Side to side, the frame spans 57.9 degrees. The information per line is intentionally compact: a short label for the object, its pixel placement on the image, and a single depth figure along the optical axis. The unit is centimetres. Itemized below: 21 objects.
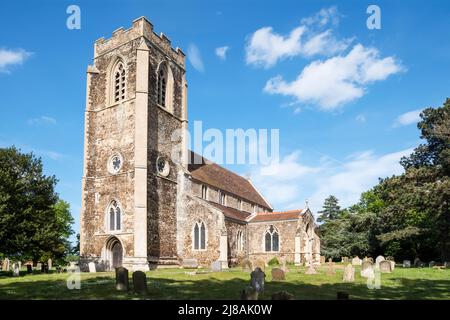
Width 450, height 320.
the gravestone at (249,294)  1147
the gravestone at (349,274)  1946
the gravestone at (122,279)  1448
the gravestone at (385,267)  2531
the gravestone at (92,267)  2778
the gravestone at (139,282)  1400
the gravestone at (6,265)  3894
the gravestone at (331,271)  2255
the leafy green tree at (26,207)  2962
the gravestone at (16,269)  2819
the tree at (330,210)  6575
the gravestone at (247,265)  2567
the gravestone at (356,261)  3531
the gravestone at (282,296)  1028
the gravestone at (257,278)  1409
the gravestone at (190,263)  3143
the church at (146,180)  2972
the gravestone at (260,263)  2435
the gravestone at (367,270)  2027
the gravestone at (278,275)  1962
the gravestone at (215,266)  2661
